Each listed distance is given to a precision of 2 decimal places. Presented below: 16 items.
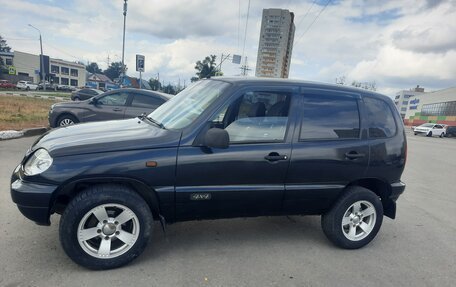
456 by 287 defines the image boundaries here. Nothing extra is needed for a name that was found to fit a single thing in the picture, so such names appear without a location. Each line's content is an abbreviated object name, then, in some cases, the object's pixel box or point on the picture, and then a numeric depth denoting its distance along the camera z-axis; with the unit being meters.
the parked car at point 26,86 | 54.25
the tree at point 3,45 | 94.25
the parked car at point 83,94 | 22.73
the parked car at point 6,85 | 50.45
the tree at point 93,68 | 130.75
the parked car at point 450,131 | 39.10
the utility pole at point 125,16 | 23.68
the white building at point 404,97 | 103.31
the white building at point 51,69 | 76.48
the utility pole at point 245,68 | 51.32
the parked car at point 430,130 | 35.88
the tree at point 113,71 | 119.05
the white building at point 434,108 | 58.00
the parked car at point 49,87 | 59.96
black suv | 2.90
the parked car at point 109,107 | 9.14
